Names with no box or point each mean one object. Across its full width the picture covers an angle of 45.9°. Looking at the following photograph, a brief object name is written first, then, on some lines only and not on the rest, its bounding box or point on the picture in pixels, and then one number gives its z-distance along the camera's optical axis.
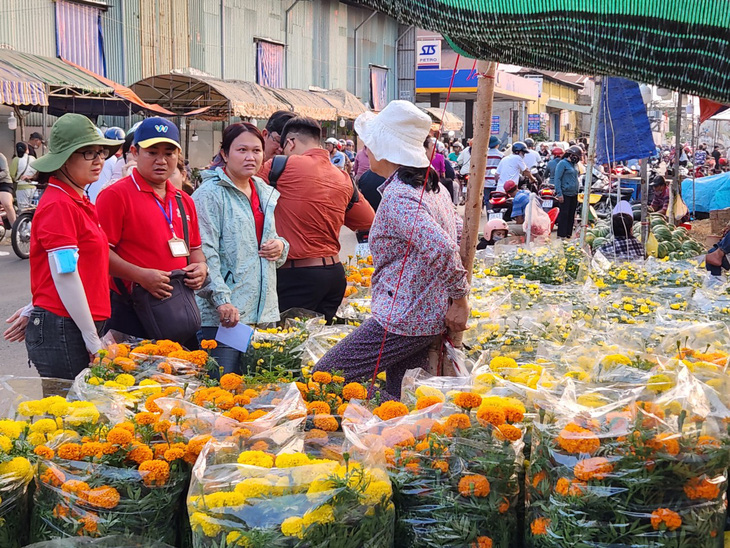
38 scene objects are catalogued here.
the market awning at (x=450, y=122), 37.44
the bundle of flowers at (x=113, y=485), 2.18
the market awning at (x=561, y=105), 56.00
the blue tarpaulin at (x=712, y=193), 9.95
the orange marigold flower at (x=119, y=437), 2.23
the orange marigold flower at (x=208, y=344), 3.56
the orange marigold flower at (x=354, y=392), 2.86
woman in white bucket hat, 3.50
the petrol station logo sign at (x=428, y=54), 39.19
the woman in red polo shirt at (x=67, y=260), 3.40
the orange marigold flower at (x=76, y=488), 2.18
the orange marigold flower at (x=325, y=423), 2.51
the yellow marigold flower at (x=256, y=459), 2.14
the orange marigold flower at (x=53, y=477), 2.23
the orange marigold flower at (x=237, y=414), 2.48
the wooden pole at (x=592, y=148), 8.64
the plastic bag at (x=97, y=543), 2.09
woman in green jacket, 4.40
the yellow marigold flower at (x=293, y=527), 1.94
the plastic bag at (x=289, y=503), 1.96
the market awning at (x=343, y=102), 28.27
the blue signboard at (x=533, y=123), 51.16
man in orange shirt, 5.15
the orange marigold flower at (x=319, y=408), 2.62
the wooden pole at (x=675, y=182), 11.98
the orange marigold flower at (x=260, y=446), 2.32
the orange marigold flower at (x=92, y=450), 2.22
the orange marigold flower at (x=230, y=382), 2.88
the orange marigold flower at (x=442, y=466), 2.19
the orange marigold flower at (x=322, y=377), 2.94
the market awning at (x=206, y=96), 21.19
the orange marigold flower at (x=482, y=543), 2.18
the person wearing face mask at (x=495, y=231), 10.02
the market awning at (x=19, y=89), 14.70
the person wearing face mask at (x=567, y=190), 14.77
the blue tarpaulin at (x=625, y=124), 9.59
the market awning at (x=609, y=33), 1.74
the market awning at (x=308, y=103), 25.11
